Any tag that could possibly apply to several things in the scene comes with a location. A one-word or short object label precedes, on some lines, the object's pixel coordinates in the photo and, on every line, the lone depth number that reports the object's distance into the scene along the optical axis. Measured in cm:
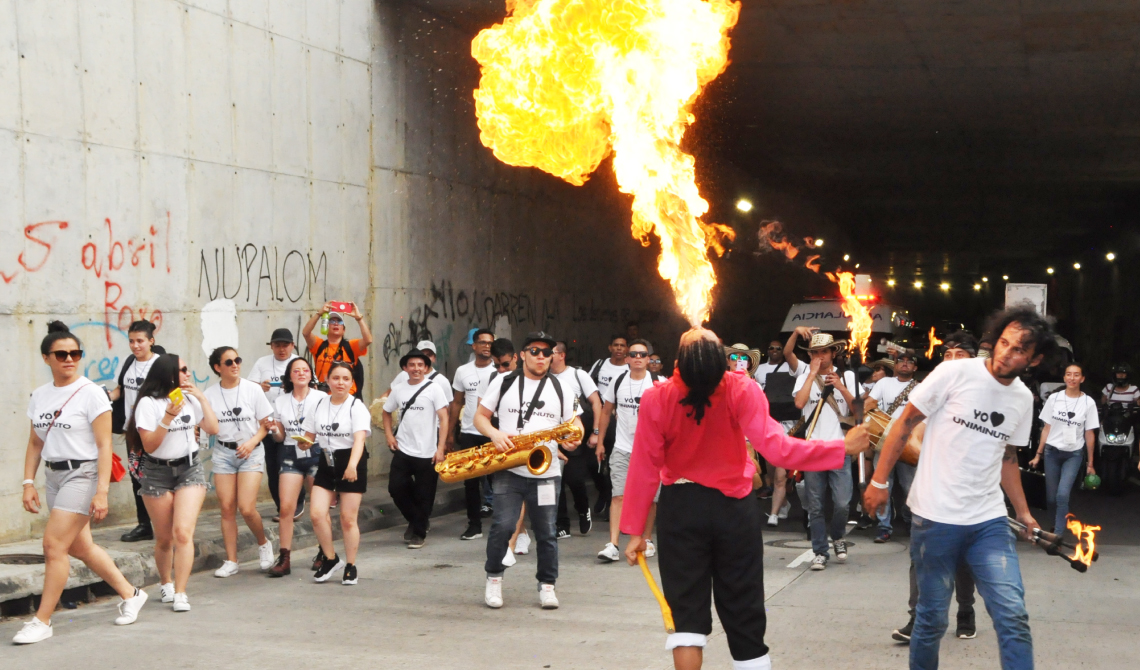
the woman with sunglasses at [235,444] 852
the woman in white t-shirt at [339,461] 839
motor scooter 1501
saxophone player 770
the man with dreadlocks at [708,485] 467
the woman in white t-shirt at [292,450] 872
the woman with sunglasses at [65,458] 661
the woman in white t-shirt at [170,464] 735
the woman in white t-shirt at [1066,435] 1043
